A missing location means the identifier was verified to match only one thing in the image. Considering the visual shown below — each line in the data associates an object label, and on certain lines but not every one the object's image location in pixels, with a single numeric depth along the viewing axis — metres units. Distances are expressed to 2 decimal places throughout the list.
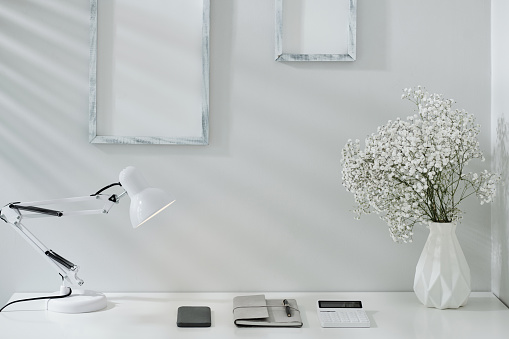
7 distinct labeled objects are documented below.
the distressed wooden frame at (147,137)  1.72
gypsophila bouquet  1.47
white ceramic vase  1.56
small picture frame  1.75
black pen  1.50
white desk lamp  1.53
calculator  1.46
